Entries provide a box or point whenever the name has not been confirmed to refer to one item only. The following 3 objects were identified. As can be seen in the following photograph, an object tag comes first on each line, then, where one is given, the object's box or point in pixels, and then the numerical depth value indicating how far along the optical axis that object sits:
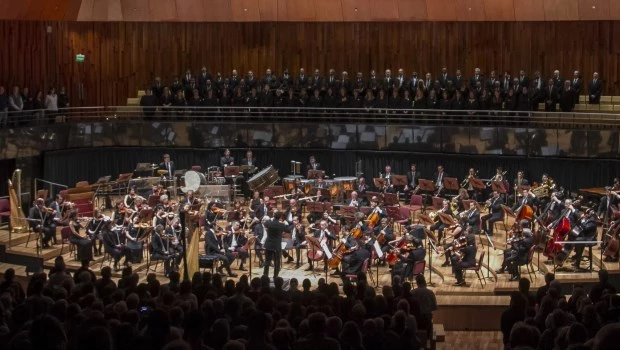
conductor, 17.92
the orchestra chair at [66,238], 19.27
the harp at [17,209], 20.97
